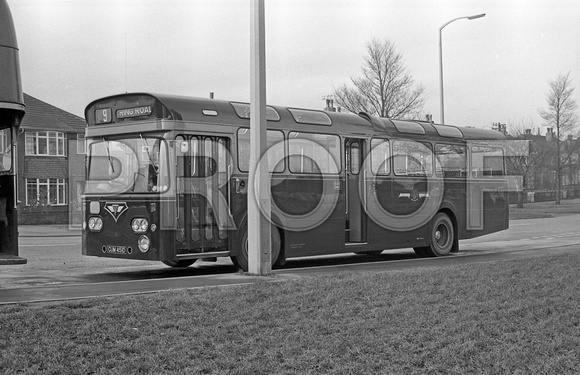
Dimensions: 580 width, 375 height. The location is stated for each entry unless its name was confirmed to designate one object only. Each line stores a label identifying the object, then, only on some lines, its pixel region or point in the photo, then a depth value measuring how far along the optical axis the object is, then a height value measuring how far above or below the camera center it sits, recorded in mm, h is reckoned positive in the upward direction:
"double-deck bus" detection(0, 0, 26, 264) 8852 +714
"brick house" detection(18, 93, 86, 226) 43719 +1736
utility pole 12922 +601
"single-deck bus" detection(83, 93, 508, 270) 13266 +66
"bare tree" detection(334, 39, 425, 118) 36312 +4375
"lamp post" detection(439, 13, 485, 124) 32188 +5124
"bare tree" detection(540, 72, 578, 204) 44906 +4055
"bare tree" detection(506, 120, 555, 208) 54844 +1871
